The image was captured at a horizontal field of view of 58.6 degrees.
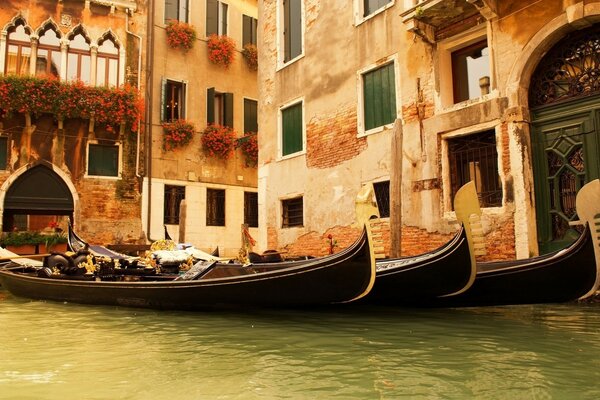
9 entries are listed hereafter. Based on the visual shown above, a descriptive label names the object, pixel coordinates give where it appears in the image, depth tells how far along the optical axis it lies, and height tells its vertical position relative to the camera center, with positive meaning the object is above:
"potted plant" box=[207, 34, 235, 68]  13.30 +5.19
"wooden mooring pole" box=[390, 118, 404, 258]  6.27 +0.62
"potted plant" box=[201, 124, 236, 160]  12.95 +2.84
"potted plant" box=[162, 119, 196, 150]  12.52 +2.92
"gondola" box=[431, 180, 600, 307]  3.94 -0.19
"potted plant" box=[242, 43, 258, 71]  13.97 +5.29
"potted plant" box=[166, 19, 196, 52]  12.80 +5.36
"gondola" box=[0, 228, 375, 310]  4.12 -0.24
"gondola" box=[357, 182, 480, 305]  4.35 -0.14
